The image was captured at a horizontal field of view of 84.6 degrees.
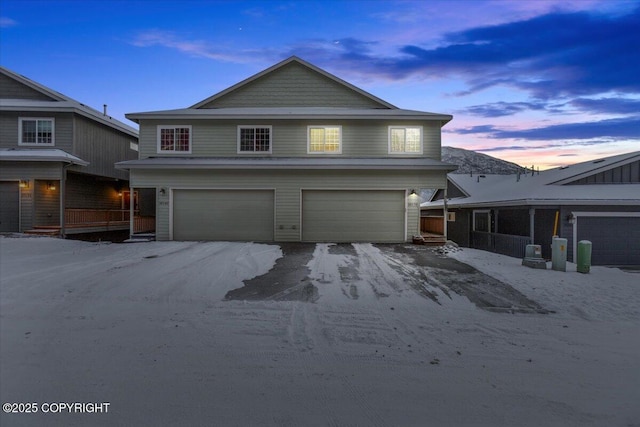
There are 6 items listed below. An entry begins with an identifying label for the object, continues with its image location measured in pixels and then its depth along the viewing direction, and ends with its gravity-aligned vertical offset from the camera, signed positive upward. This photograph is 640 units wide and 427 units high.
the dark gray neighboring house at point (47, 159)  15.49 +2.13
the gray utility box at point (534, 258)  9.66 -1.29
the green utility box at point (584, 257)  9.16 -1.16
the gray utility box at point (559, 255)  9.41 -1.14
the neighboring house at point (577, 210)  12.52 +0.09
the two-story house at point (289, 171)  14.36 +1.55
